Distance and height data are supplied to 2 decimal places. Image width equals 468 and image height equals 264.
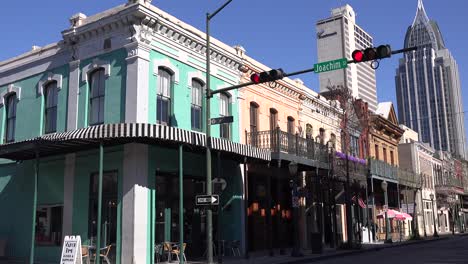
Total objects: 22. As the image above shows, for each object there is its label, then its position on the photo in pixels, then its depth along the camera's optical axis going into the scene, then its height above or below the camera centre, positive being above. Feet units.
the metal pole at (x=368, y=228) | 111.94 -1.77
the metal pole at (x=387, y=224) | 109.27 -0.93
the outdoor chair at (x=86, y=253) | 55.62 -3.05
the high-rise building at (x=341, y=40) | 586.04 +212.15
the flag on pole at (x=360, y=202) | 109.07 +3.97
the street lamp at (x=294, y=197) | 68.69 +3.30
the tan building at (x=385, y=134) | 129.39 +23.42
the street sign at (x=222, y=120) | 53.31 +10.80
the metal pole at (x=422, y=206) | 161.93 +4.24
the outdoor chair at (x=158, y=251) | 58.80 -3.11
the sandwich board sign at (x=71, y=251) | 43.06 -2.14
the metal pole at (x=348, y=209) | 84.44 +1.98
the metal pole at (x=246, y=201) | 65.00 +3.08
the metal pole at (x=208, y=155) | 50.03 +7.02
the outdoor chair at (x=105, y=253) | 54.85 -3.12
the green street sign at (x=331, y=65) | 47.06 +14.51
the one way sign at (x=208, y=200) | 50.37 +2.31
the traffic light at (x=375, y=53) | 42.22 +13.94
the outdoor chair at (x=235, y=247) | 70.44 -3.40
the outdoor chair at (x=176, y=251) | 59.98 -3.21
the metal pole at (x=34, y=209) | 50.11 +1.71
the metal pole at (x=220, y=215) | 67.86 +1.12
